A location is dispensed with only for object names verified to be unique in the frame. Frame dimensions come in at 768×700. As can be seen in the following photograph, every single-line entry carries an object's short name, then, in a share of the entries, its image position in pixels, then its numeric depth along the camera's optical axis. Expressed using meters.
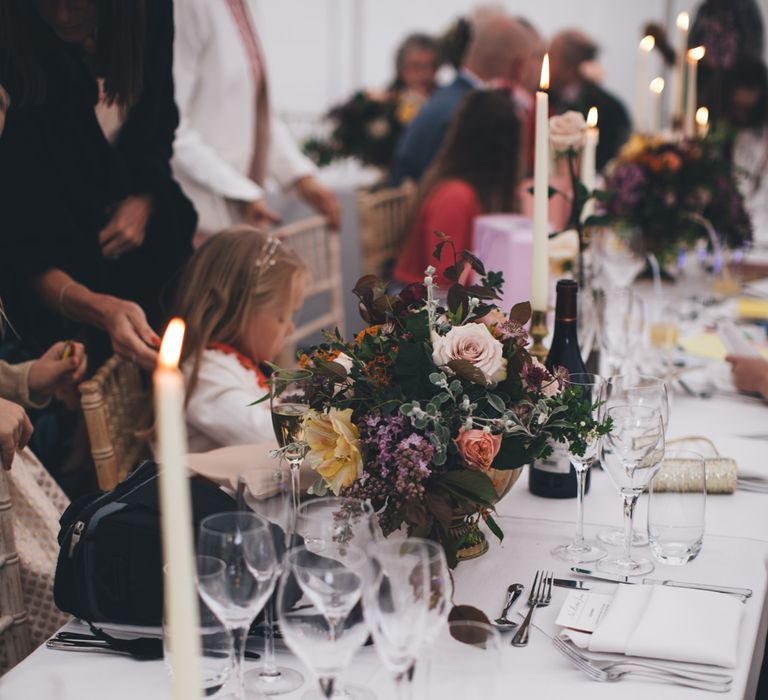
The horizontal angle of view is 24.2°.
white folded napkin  1.67
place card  1.72
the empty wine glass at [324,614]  1.52
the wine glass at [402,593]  1.50
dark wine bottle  2.05
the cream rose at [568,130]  2.38
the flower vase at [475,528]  1.85
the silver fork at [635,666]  1.65
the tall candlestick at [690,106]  3.57
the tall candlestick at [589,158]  2.65
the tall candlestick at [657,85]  3.80
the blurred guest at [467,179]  3.87
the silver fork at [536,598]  1.72
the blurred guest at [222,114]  3.09
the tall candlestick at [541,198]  2.05
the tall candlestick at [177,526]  1.34
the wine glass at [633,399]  1.92
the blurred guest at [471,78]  4.65
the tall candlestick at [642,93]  3.63
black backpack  1.73
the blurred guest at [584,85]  6.05
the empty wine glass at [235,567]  1.57
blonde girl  2.39
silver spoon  1.74
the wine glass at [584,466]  1.85
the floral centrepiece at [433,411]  1.74
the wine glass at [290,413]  1.85
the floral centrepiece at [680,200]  3.34
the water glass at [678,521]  1.88
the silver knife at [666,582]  1.80
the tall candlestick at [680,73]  3.52
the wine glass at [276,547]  1.64
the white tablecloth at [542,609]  1.65
